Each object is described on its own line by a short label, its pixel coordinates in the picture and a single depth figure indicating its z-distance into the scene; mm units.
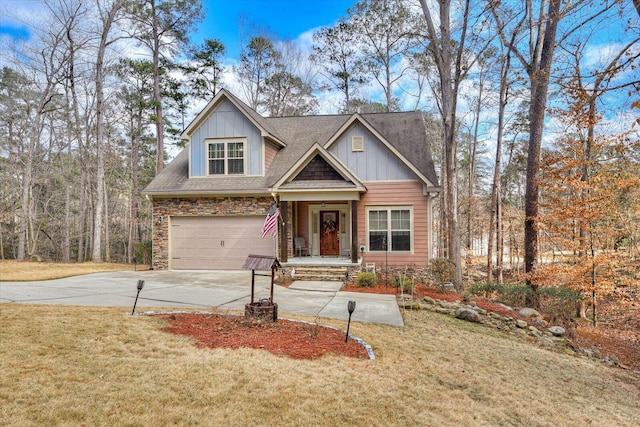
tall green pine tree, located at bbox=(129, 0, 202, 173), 19695
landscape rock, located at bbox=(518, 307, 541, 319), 9565
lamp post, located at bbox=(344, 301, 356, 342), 5473
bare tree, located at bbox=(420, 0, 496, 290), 12023
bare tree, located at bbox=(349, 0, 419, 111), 21008
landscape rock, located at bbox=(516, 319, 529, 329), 8438
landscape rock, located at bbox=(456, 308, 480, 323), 8469
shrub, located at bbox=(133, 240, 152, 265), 17062
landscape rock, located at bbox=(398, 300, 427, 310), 8930
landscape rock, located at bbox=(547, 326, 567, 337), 8523
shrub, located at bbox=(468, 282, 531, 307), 11141
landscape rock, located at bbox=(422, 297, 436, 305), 9612
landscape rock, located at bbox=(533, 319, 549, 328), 8952
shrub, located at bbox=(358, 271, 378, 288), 11328
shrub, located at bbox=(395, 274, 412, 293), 10574
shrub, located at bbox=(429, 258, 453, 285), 11680
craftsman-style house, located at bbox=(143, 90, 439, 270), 13188
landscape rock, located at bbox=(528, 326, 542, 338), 8148
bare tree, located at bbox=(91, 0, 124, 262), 18141
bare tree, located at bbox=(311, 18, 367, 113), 23922
